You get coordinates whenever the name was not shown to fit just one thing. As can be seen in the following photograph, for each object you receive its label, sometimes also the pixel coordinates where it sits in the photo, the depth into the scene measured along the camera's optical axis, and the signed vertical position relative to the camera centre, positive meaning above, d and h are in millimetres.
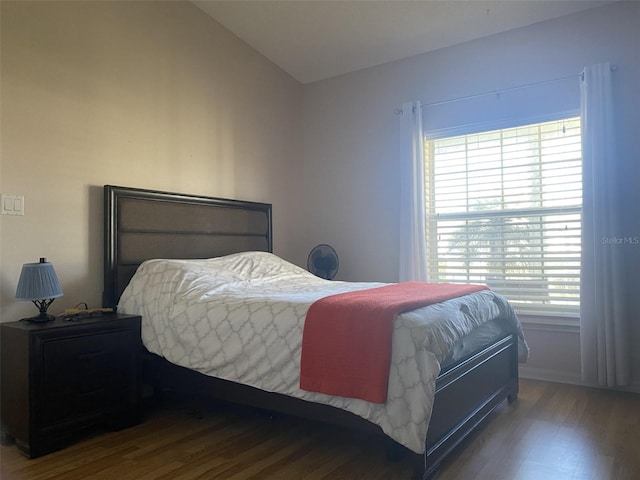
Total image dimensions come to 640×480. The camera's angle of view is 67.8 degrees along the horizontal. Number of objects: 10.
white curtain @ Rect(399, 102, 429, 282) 4082 +423
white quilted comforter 1925 -398
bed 2059 -527
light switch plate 2551 +249
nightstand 2279 -662
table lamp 2420 -183
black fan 4453 -126
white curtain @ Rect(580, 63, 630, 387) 3264 -37
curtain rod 3529 +1260
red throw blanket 1969 -420
